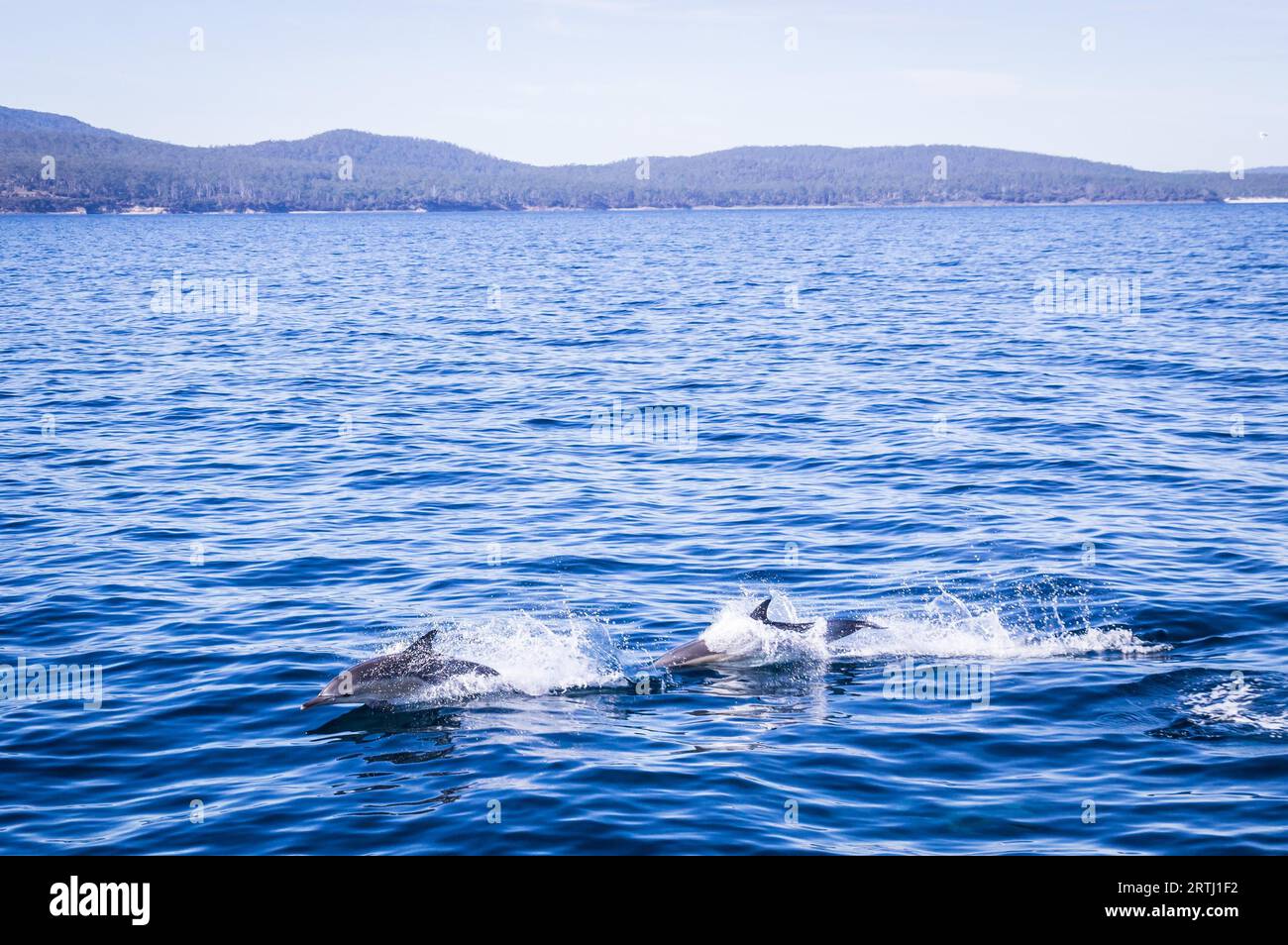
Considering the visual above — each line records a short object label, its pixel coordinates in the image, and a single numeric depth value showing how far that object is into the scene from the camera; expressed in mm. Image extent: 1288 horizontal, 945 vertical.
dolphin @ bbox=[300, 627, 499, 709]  13055
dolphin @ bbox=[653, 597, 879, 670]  14031
